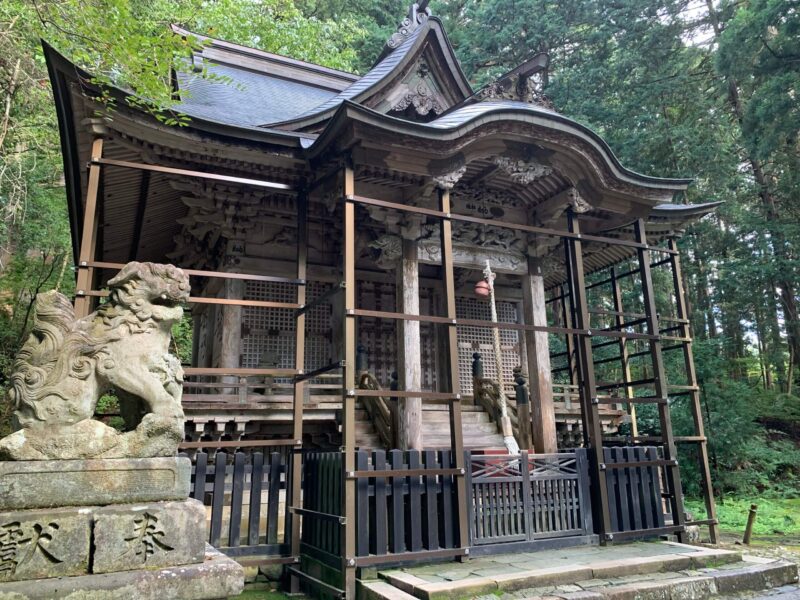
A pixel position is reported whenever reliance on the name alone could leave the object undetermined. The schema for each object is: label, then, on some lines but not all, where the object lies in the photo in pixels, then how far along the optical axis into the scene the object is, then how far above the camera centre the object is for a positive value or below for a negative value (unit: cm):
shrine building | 607 +248
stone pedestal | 296 -54
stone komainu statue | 329 +38
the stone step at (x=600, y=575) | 493 -140
